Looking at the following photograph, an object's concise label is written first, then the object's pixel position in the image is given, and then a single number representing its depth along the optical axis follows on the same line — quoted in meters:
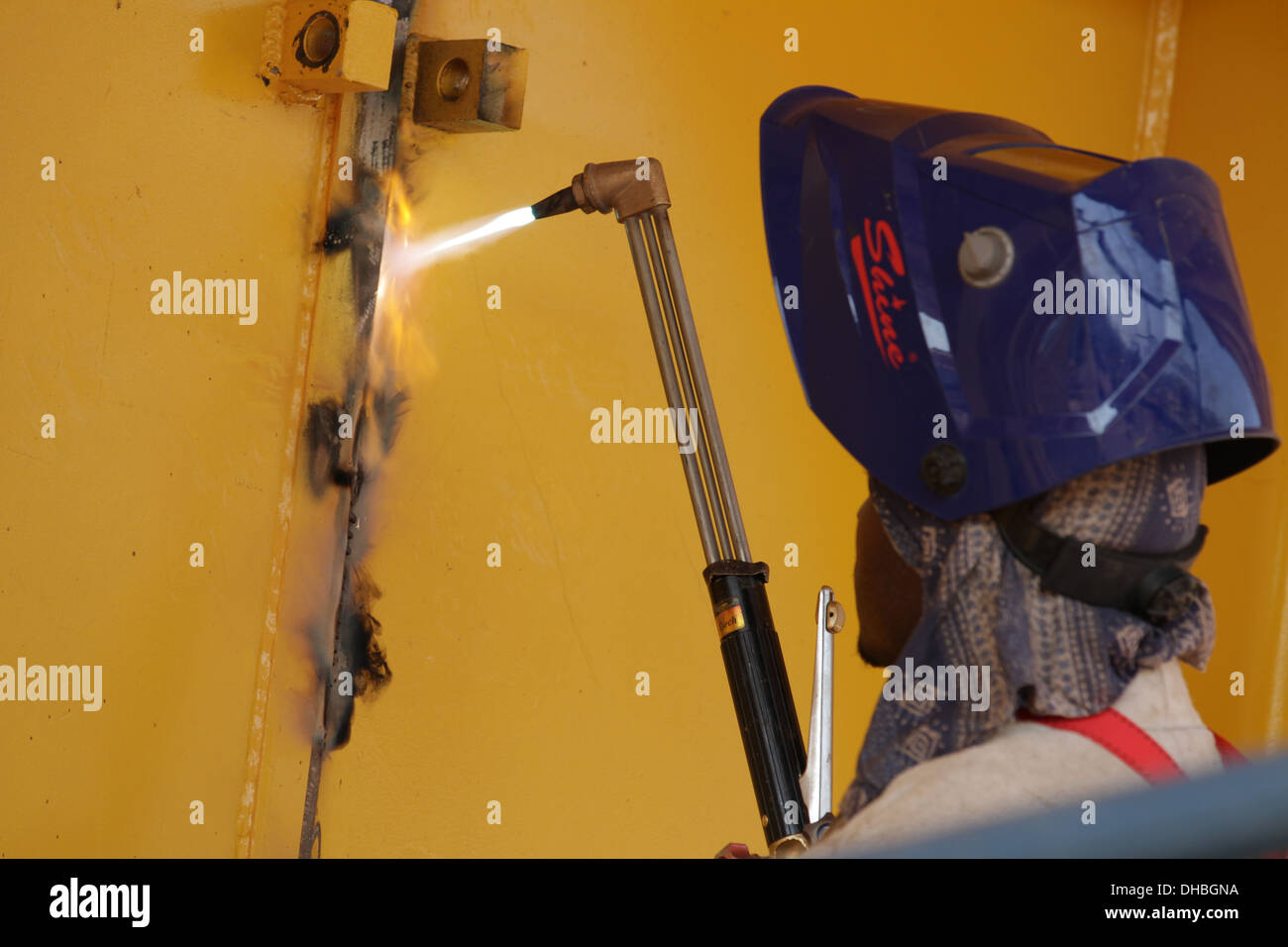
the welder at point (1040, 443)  0.88
